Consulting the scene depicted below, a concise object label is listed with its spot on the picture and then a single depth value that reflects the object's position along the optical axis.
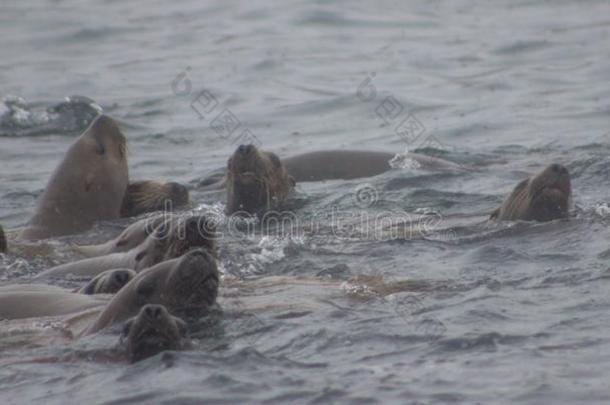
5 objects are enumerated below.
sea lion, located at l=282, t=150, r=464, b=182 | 23.27
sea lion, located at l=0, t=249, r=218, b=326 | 13.28
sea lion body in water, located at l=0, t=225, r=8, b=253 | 17.79
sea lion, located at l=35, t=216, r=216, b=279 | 14.85
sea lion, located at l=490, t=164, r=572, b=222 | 17.78
